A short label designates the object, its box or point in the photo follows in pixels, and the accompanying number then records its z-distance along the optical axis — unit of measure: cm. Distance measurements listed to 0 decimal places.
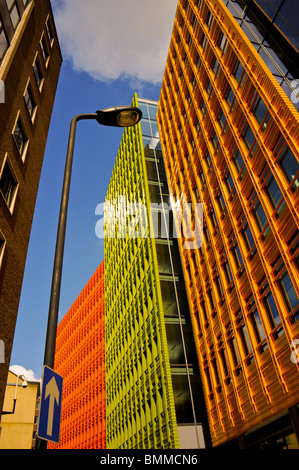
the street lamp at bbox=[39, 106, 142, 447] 496
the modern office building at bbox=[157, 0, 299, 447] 1792
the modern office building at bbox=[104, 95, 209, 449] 2727
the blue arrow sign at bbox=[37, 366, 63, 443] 424
